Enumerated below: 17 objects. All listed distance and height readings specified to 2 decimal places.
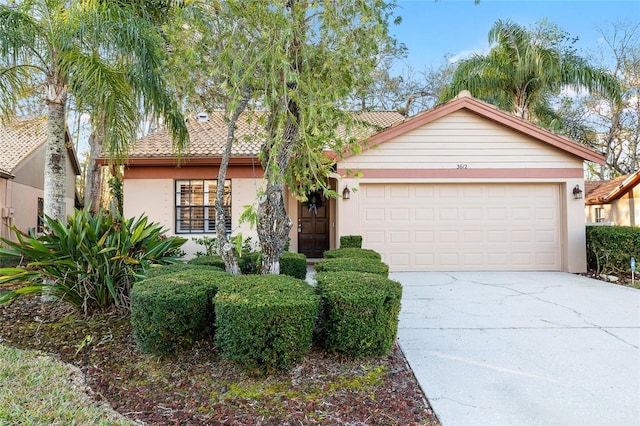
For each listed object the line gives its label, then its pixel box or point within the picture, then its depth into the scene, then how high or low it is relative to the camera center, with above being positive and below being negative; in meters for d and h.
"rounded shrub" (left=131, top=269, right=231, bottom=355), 3.34 -0.90
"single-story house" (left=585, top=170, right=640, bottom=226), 14.10 +0.71
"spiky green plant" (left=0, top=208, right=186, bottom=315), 4.58 -0.62
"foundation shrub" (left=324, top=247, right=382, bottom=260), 6.09 -0.62
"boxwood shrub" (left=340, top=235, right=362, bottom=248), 8.46 -0.56
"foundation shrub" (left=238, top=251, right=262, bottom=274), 5.46 -0.70
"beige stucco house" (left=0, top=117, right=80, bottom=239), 12.03 +1.63
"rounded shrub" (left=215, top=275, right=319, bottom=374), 3.06 -0.95
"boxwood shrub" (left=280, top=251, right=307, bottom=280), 5.52 -0.74
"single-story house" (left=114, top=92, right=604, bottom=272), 9.03 +0.63
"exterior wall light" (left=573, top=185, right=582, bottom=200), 8.95 +0.63
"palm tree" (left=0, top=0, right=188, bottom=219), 5.22 +2.43
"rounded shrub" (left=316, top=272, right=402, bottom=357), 3.37 -0.95
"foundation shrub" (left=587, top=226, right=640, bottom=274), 8.20 -0.70
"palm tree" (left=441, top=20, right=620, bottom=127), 11.96 +5.01
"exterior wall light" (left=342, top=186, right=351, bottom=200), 8.91 +0.65
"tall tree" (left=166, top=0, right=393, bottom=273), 3.95 +1.82
